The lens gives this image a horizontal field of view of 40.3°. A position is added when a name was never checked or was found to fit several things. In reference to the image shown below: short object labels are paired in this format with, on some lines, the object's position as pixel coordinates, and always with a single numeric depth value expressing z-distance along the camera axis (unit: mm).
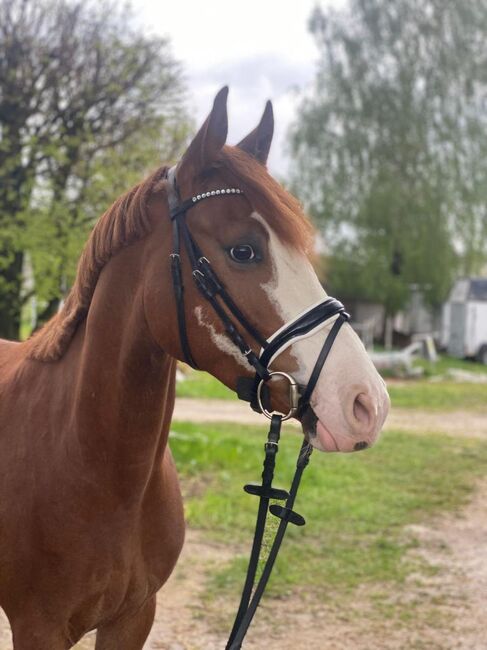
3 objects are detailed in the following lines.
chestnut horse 1759
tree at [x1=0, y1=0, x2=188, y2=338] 10984
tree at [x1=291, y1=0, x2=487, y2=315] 24406
